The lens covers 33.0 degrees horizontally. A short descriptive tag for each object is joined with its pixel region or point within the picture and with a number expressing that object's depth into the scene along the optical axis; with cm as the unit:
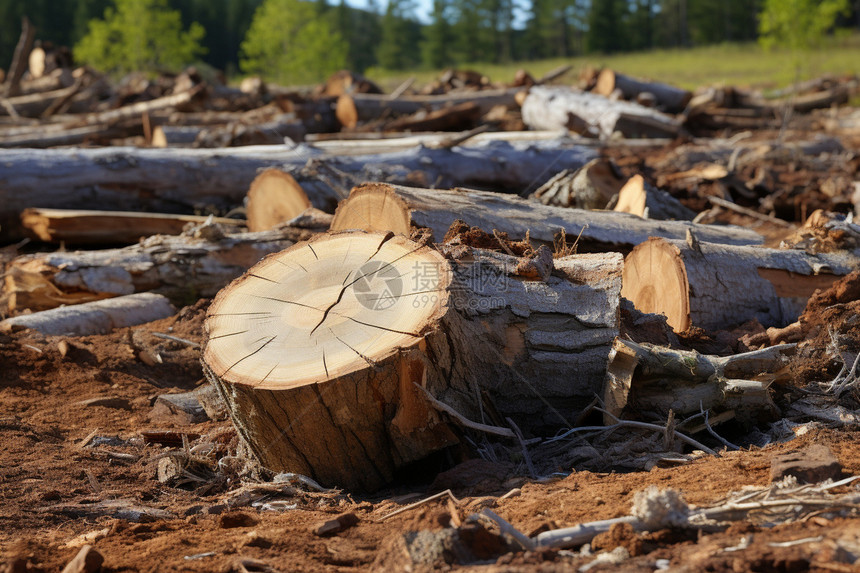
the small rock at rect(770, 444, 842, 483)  438
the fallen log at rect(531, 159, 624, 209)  1296
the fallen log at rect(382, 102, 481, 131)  2392
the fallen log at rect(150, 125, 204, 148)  2047
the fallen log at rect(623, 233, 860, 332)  794
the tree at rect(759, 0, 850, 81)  3453
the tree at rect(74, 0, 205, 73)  5659
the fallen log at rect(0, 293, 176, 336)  1009
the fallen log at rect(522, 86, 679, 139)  2378
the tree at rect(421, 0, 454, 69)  11212
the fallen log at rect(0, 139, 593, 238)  1407
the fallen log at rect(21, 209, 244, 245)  1345
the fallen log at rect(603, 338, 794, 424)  610
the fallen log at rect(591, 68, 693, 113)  3111
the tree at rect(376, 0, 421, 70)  11431
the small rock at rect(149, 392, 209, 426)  767
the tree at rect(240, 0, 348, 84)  5528
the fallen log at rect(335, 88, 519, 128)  2634
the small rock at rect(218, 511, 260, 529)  500
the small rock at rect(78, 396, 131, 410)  812
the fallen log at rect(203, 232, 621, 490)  555
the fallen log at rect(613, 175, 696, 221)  1187
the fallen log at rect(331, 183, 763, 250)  800
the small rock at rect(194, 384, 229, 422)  753
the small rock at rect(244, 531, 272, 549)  437
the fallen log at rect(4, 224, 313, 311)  1109
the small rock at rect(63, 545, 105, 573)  393
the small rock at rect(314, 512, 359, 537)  457
